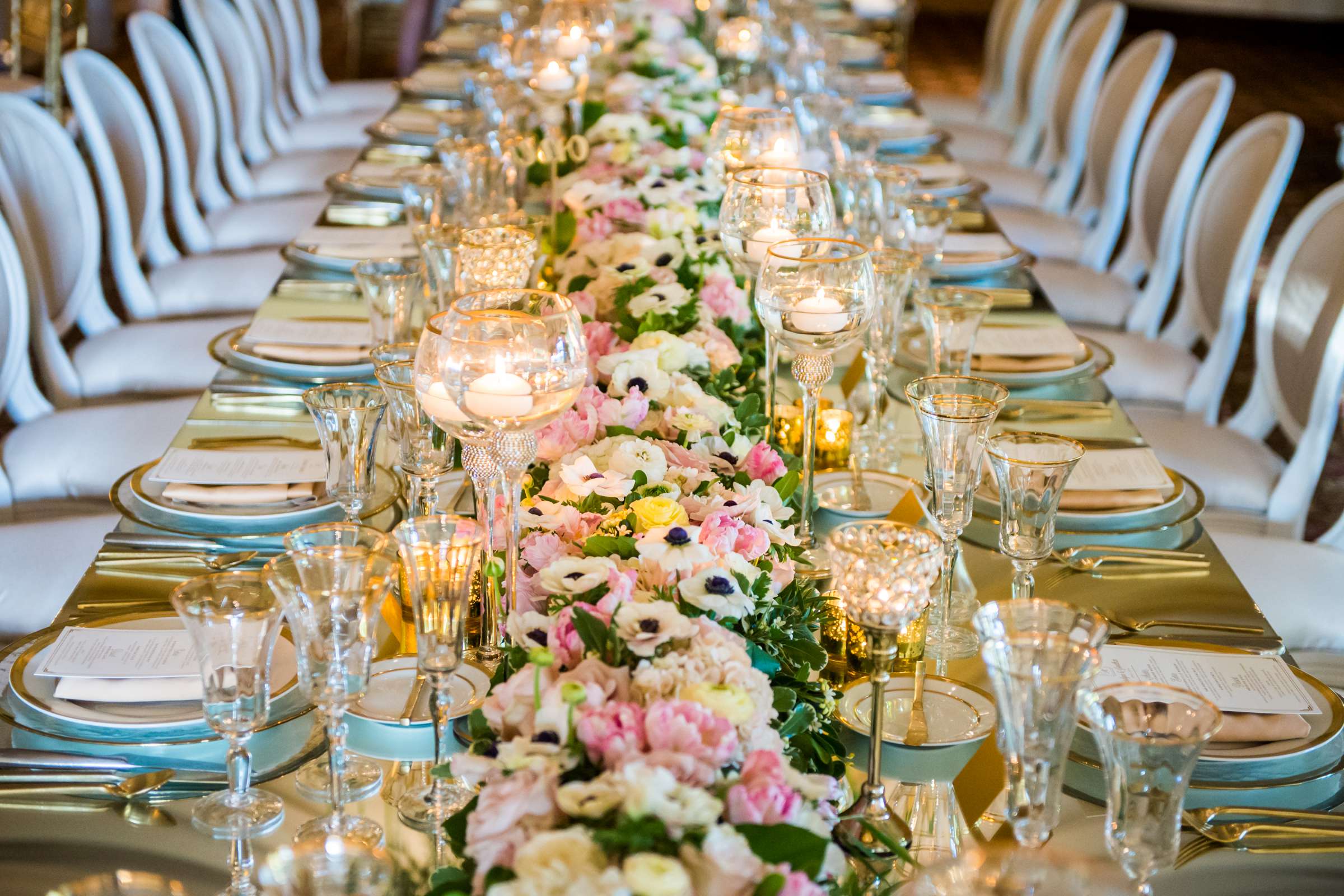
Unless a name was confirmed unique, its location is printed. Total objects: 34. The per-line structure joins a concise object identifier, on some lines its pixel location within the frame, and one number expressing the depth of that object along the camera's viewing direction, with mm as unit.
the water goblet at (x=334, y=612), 1137
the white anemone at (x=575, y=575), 1204
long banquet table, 1198
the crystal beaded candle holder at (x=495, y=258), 1903
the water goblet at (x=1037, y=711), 1050
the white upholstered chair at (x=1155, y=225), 3561
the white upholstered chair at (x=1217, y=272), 3094
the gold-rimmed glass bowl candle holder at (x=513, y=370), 1315
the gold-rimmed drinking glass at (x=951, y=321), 2016
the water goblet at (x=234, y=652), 1157
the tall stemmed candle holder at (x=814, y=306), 1604
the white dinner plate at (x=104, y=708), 1392
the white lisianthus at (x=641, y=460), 1451
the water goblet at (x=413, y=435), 1571
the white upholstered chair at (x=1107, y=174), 4043
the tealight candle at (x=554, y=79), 3025
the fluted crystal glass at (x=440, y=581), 1153
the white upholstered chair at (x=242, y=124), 4426
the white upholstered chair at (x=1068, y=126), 4539
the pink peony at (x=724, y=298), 2082
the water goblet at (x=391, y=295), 2012
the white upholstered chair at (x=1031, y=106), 5026
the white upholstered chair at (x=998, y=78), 5426
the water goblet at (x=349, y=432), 1539
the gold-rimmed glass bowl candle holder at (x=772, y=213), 1919
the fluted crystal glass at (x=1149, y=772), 1042
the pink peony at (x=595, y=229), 2322
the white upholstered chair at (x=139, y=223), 3402
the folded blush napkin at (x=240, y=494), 1886
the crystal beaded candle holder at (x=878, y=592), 1165
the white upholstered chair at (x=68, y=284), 2980
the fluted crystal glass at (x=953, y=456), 1484
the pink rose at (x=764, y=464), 1551
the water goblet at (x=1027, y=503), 1446
